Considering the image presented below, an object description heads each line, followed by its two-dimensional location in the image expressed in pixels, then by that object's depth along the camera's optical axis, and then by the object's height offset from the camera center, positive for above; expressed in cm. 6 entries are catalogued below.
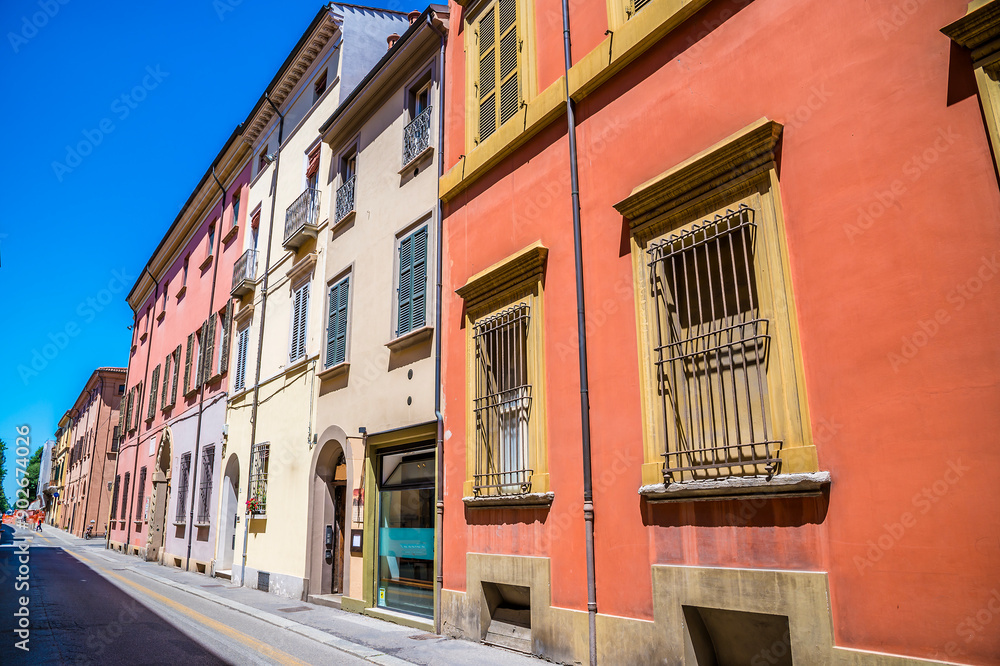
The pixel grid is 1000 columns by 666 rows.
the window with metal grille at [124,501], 3172 +34
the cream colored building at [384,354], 1115 +257
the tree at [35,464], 9075 +602
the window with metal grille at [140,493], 2877 +60
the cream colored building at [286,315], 1509 +462
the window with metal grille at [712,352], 616 +131
